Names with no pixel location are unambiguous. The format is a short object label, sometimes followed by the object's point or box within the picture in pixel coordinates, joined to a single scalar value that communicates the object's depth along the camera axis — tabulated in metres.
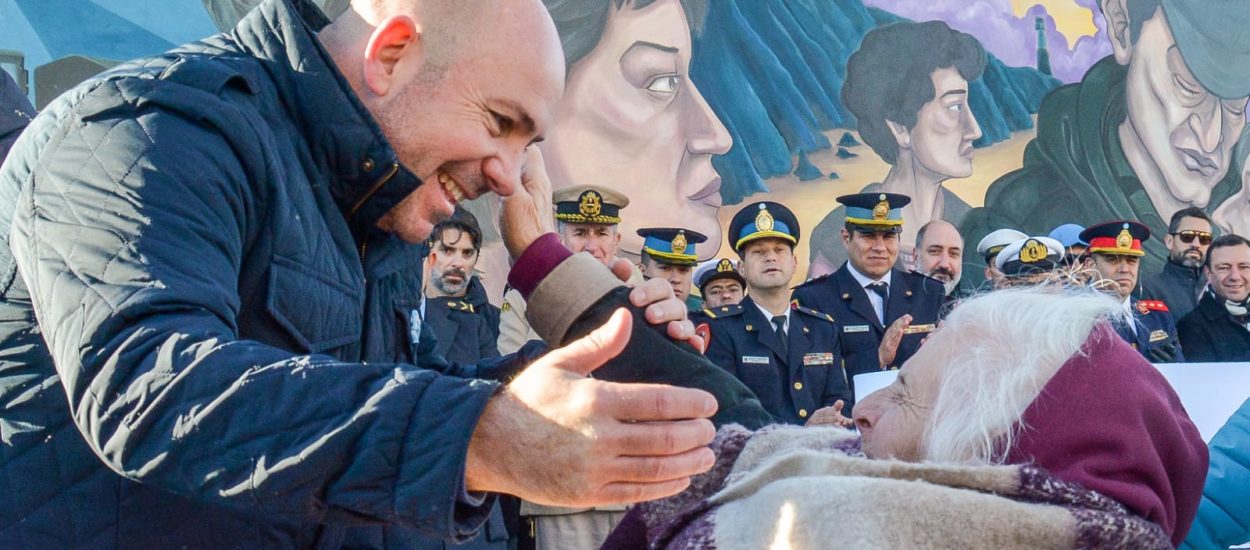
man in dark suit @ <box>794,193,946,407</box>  5.65
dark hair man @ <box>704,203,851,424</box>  5.30
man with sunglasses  8.41
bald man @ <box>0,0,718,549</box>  1.07
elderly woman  1.60
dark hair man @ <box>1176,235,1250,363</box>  7.37
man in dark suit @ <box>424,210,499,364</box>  5.05
